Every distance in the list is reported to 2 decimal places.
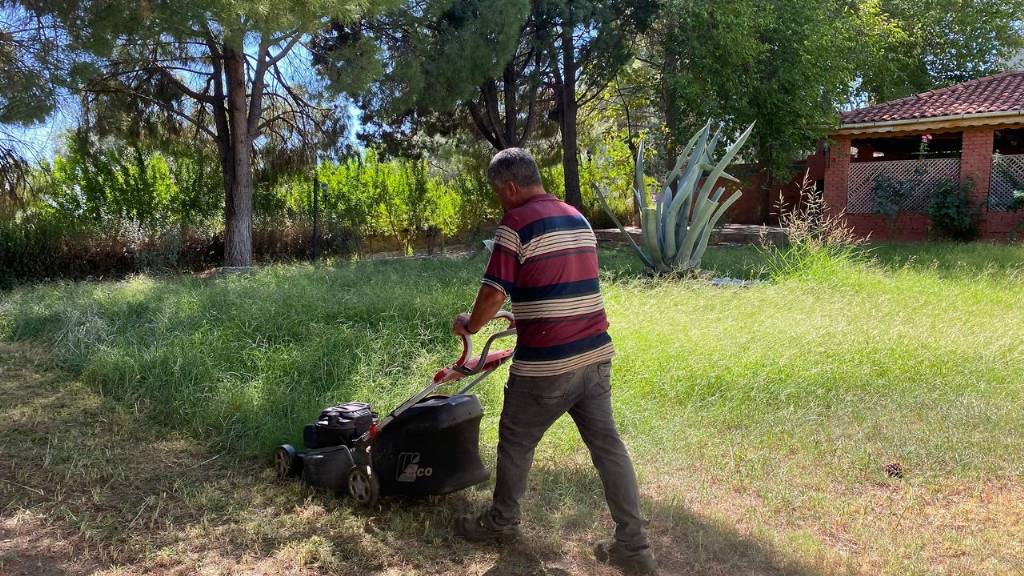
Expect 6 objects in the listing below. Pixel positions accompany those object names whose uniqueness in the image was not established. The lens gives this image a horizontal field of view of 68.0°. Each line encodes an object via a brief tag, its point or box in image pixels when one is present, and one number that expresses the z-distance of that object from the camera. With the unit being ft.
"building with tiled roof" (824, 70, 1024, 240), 50.55
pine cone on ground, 13.17
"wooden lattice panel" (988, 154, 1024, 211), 50.47
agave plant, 31.78
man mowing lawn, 9.45
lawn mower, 10.80
